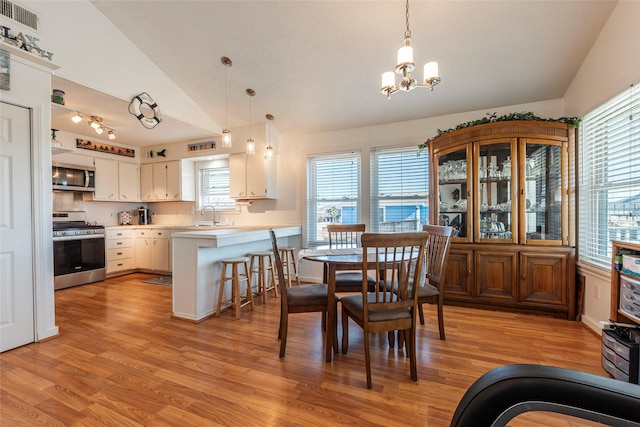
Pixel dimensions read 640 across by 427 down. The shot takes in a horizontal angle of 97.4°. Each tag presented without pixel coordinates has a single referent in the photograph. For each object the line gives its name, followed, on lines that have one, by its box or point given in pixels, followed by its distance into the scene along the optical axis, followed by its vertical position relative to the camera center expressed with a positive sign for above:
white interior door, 2.35 -0.16
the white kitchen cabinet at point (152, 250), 5.05 -0.70
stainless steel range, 4.11 -0.61
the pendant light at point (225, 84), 3.34 +1.74
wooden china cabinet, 3.05 -0.10
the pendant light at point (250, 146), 3.62 +0.83
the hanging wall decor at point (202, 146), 4.98 +1.17
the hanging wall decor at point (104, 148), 4.81 +1.16
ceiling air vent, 2.35 +1.73
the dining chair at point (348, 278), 2.66 -0.68
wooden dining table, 2.07 -0.45
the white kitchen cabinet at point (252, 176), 4.59 +0.58
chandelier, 1.79 +0.94
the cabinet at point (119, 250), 4.85 -0.70
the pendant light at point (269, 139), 3.98 +1.16
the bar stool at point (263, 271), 3.63 -0.82
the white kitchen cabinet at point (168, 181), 5.36 +0.59
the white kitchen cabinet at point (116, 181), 5.02 +0.58
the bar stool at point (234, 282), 3.08 -0.80
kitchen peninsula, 2.97 -0.64
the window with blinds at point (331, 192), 4.49 +0.29
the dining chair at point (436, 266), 2.41 -0.53
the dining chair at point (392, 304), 1.80 -0.65
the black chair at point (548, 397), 0.61 -0.42
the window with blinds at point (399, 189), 4.08 +0.31
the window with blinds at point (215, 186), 5.44 +0.49
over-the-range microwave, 4.44 +0.57
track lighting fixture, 3.88 +1.26
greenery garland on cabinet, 3.02 +1.04
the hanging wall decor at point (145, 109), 3.54 +1.33
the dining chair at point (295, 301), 2.22 -0.72
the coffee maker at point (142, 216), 5.76 -0.11
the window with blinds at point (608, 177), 2.34 +0.29
